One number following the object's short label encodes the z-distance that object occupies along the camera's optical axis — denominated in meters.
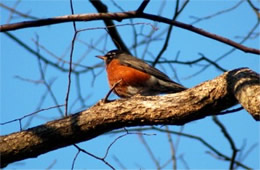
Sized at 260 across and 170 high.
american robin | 10.34
